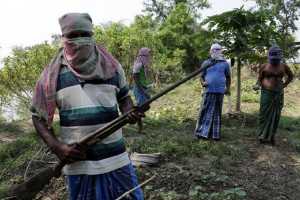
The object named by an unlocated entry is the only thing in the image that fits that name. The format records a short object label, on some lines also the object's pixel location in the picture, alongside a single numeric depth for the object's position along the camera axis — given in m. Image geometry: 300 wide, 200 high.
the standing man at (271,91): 8.08
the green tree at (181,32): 30.84
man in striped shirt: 2.82
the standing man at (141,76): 8.84
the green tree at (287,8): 27.58
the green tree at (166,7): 35.09
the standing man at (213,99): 8.41
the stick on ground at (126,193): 2.81
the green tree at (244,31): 10.18
